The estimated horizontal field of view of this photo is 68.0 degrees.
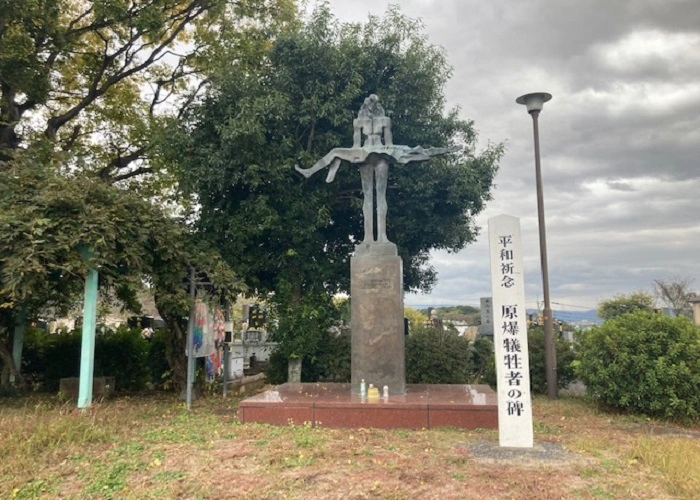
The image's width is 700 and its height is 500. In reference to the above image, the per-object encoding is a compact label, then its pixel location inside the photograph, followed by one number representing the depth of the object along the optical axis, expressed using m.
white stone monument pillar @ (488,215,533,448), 5.39
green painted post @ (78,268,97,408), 7.47
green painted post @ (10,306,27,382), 10.12
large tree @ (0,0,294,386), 7.27
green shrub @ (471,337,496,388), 10.34
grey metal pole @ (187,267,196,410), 8.33
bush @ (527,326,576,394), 9.79
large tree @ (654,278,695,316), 27.58
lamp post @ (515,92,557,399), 9.35
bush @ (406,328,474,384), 10.43
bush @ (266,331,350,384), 10.57
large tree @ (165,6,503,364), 9.68
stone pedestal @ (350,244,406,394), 7.63
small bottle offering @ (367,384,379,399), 7.14
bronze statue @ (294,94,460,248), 8.07
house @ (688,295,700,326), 25.38
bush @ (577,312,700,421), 7.27
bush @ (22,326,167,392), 10.84
